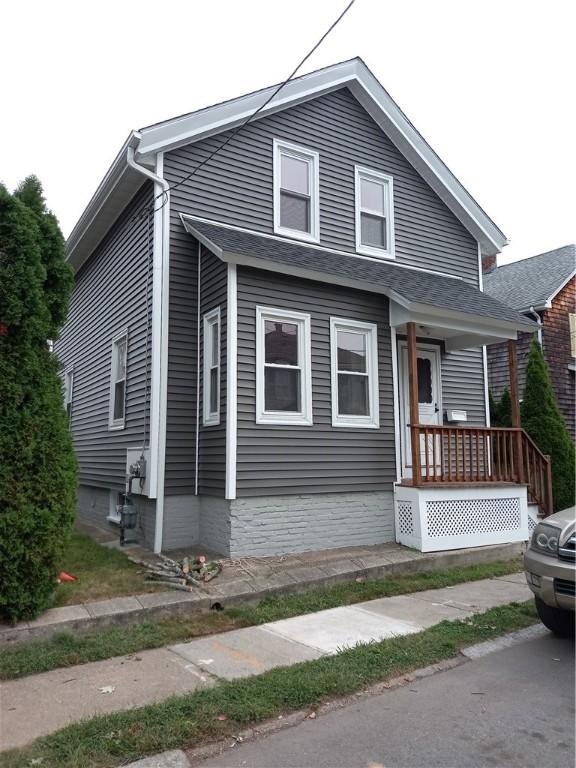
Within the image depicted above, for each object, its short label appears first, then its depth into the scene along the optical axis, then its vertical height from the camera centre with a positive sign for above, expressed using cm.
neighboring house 1525 +325
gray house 787 +179
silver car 456 -90
